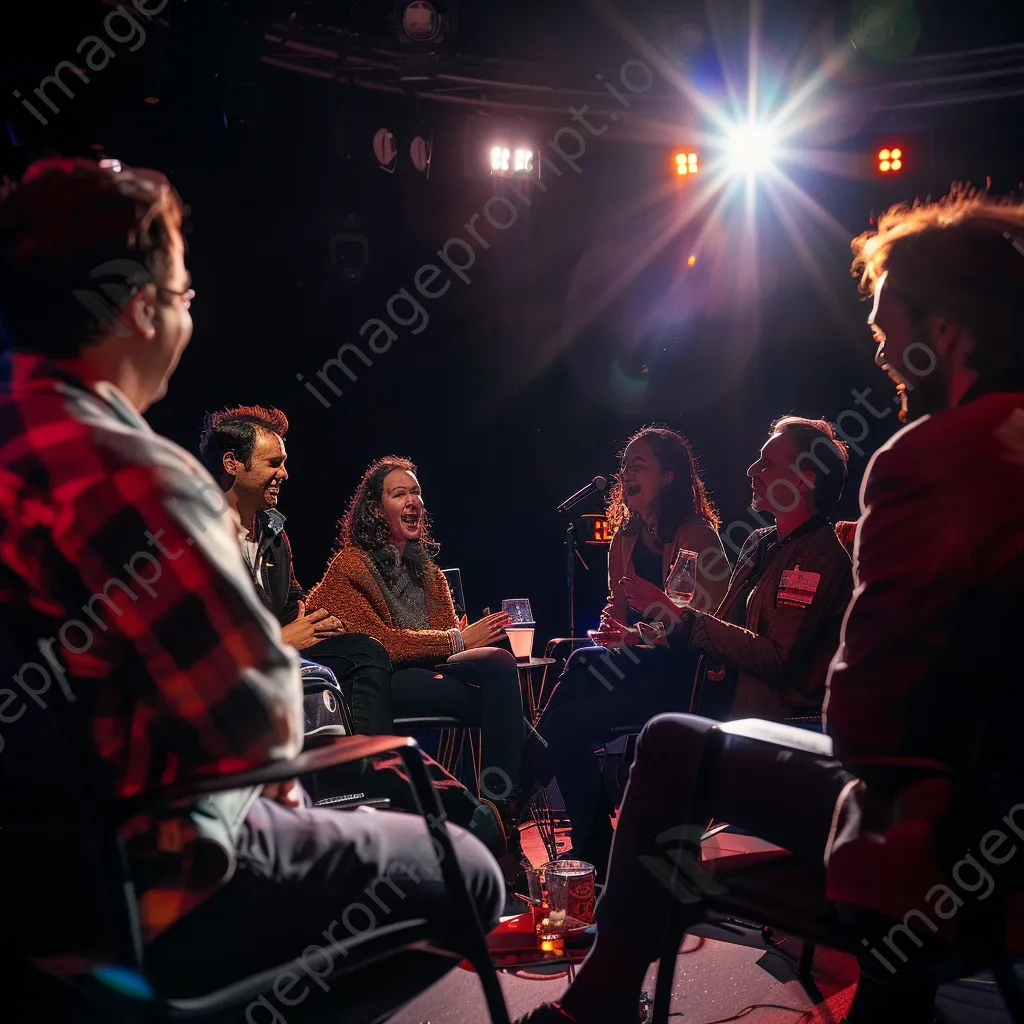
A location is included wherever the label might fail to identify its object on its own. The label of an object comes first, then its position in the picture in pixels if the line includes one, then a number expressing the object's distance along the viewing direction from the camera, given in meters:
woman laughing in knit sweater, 3.66
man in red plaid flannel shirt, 1.00
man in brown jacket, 2.55
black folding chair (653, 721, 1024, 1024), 1.12
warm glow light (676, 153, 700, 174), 6.59
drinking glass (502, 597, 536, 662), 3.82
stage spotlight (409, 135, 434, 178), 5.40
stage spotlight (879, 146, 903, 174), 6.20
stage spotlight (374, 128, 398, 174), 5.29
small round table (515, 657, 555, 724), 3.89
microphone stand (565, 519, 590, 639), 4.62
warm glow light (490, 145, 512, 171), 5.93
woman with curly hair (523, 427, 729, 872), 3.23
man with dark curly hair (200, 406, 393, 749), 3.30
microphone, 4.21
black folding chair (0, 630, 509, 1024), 0.95
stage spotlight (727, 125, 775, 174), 6.19
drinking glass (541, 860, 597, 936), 2.40
